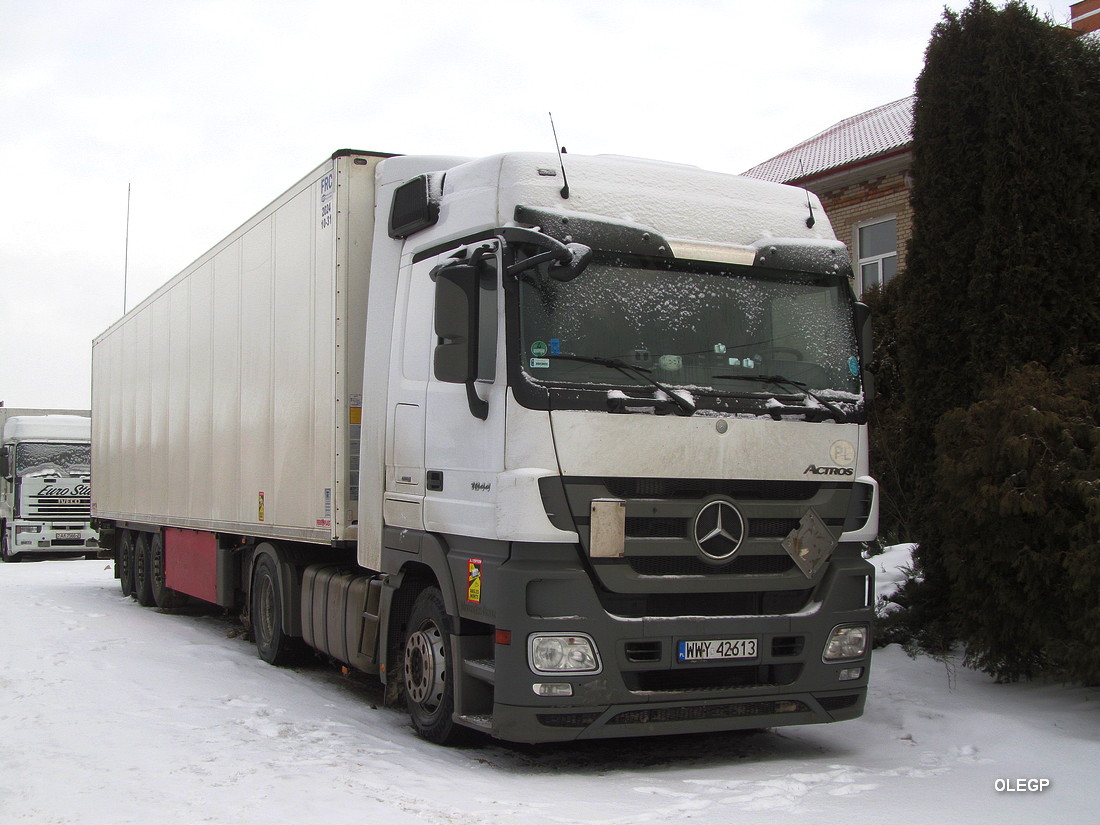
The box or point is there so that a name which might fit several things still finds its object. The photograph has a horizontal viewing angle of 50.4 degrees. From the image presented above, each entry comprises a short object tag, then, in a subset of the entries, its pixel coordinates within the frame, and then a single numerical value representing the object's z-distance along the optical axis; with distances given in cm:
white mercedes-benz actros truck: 586
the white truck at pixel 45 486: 2783
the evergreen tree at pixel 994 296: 707
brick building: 1910
